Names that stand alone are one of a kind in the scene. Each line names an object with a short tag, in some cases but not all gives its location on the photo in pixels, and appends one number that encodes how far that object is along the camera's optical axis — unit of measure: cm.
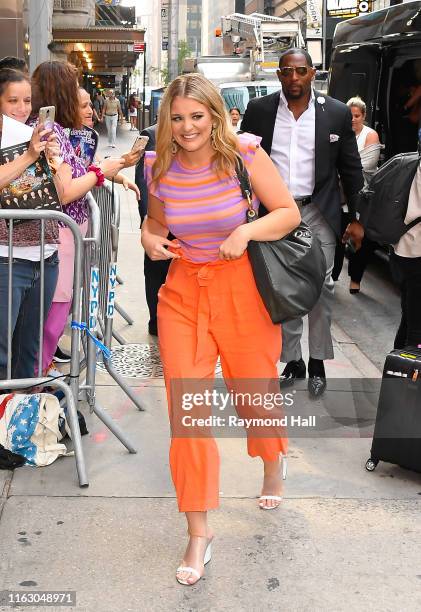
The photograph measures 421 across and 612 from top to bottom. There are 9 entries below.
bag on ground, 467
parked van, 972
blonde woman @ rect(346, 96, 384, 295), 975
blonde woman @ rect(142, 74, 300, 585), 363
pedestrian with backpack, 498
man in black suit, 578
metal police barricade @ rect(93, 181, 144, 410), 516
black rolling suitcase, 455
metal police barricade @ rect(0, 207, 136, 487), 445
